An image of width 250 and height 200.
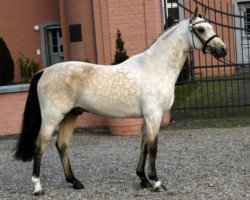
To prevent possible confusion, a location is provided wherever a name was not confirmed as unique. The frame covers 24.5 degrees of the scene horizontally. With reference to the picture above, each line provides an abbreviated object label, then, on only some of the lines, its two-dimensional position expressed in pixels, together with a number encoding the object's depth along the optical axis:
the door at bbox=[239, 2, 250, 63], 22.77
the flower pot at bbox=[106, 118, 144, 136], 10.71
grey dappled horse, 6.54
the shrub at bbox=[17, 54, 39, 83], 21.72
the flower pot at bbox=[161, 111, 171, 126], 11.55
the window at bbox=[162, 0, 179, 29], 22.75
